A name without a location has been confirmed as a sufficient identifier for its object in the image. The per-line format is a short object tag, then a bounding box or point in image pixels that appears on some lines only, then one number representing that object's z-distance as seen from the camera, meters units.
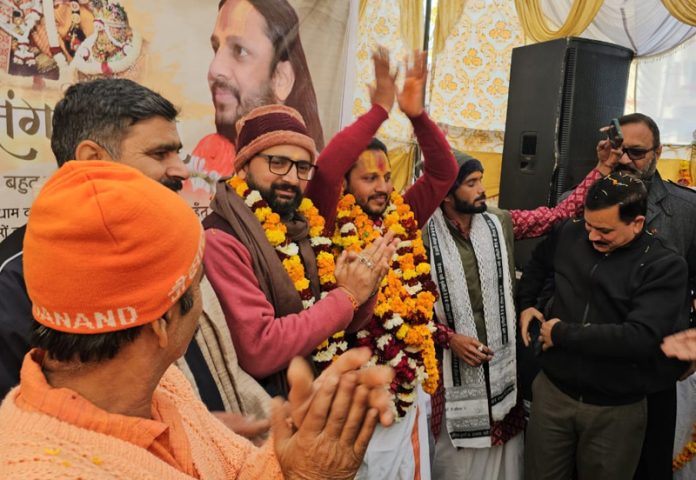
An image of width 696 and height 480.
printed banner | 2.25
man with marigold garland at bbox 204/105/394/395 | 1.51
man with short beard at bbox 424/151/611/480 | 2.67
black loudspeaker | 4.09
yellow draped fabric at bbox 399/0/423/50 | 5.29
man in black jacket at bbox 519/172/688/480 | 2.21
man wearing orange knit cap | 0.71
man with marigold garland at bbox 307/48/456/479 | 2.21
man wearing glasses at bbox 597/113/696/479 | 2.63
